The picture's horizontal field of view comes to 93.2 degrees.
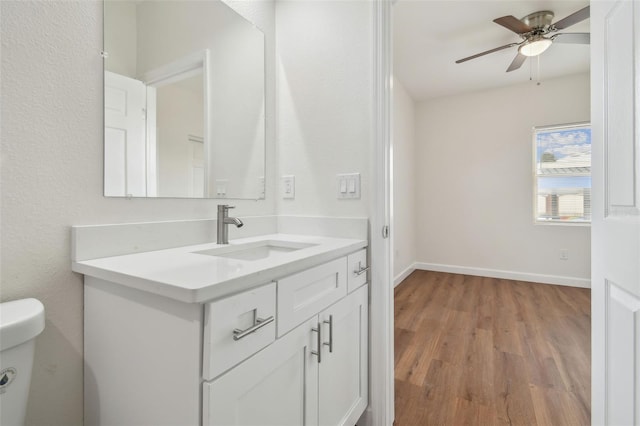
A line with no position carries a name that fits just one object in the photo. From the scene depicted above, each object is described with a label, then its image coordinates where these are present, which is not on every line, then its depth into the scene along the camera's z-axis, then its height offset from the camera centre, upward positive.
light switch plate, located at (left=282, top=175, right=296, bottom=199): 1.59 +0.13
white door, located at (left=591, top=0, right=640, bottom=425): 0.76 +0.00
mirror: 1.03 +0.45
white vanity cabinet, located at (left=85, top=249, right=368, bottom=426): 0.65 -0.37
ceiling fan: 2.24 +1.43
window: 3.66 +0.50
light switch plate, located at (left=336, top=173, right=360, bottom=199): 1.38 +0.13
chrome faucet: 1.26 -0.05
